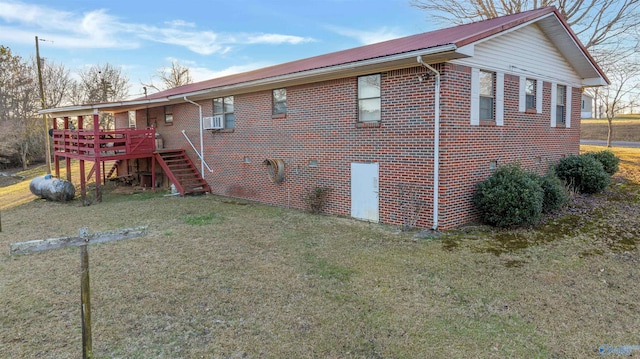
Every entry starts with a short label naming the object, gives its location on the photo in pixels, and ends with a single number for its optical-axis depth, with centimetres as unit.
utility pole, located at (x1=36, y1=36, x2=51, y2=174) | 2040
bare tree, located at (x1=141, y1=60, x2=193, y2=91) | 3784
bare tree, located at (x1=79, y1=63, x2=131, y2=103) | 3396
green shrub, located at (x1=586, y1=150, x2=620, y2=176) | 1301
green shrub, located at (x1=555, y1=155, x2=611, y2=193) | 1141
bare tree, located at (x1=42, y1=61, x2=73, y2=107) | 3206
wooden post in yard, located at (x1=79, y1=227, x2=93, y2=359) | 328
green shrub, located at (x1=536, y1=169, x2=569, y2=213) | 911
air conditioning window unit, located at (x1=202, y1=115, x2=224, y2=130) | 1346
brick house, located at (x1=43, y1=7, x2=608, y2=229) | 807
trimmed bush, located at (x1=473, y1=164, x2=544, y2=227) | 790
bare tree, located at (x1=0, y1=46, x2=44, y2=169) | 2906
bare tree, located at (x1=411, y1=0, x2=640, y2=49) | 1788
